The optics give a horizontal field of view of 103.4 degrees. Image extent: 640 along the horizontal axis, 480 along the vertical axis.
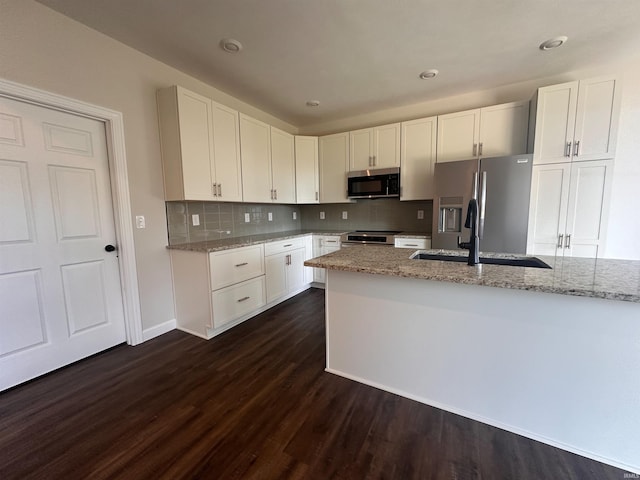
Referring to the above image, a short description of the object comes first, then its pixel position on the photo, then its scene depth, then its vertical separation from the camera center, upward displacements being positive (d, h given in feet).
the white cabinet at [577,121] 7.69 +2.87
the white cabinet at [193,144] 7.85 +2.35
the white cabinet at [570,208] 7.91 +0.12
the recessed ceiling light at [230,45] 6.94 +4.80
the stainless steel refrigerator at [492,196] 8.46 +0.57
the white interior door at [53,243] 5.76 -0.66
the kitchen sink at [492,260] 5.45 -1.10
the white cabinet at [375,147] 11.53 +3.15
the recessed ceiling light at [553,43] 7.11 +4.86
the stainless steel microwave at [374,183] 11.56 +1.46
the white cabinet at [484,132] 9.34 +3.10
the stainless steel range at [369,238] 11.34 -1.10
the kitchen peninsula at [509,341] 3.94 -2.40
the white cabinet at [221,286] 8.11 -2.44
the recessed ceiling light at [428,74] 8.85 +4.97
